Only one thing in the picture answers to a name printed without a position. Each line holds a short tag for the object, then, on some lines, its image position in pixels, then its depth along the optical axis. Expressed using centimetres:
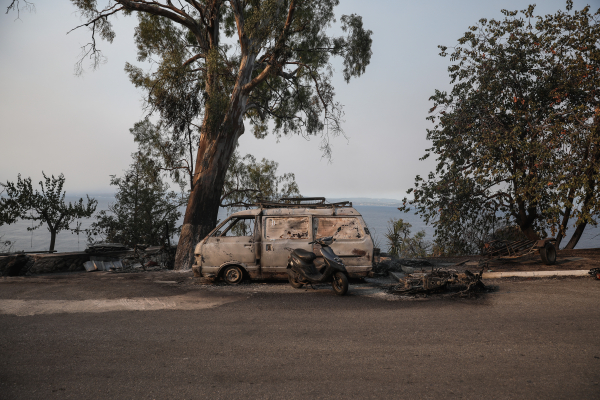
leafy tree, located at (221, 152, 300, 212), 3042
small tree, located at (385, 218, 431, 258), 2489
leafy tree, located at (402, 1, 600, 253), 1177
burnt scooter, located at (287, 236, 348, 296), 823
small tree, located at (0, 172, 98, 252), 2788
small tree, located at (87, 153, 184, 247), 2973
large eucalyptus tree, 1539
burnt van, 938
